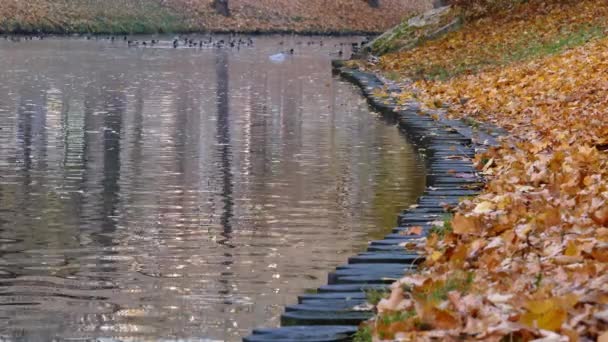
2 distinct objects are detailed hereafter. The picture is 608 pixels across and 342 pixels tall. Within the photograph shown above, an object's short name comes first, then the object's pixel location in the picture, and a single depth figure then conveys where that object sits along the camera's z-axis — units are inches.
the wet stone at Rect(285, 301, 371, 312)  429.0
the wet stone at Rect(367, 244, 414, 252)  538.8
